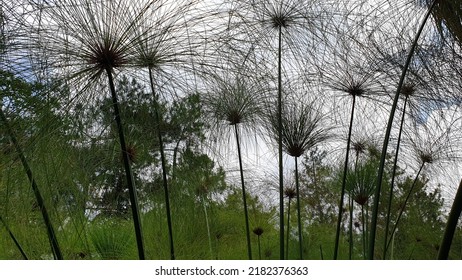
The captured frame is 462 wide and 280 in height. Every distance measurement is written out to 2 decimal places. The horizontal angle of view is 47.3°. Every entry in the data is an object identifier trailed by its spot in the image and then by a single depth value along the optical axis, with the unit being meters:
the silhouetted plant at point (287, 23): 3.04
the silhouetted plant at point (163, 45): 2.28
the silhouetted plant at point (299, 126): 3.84
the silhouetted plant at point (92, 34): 2.15
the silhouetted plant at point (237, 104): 3.24
